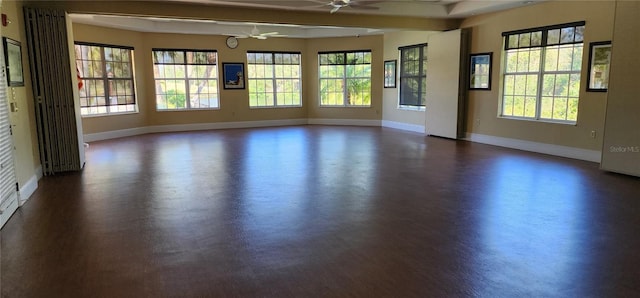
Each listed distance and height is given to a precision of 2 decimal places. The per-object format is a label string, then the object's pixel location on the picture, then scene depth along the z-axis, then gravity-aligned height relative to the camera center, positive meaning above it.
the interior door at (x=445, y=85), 9.16 +0.17
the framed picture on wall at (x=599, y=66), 6.35 +0.40
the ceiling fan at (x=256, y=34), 10.73 +1.56
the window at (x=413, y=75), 10.60 +0.46
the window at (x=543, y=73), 6.97 +0.34
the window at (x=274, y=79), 12.44 +0.45
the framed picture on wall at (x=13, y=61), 4.68 +0.41
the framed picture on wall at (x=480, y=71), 8.62 +0.44
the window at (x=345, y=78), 12.42 +0.46
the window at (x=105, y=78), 9.45 +0.40
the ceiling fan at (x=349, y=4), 6.80 +1.55
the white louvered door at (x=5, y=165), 4.01 -0.69
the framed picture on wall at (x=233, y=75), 11.96 +0.56
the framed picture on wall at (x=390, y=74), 11.60 +0.54
